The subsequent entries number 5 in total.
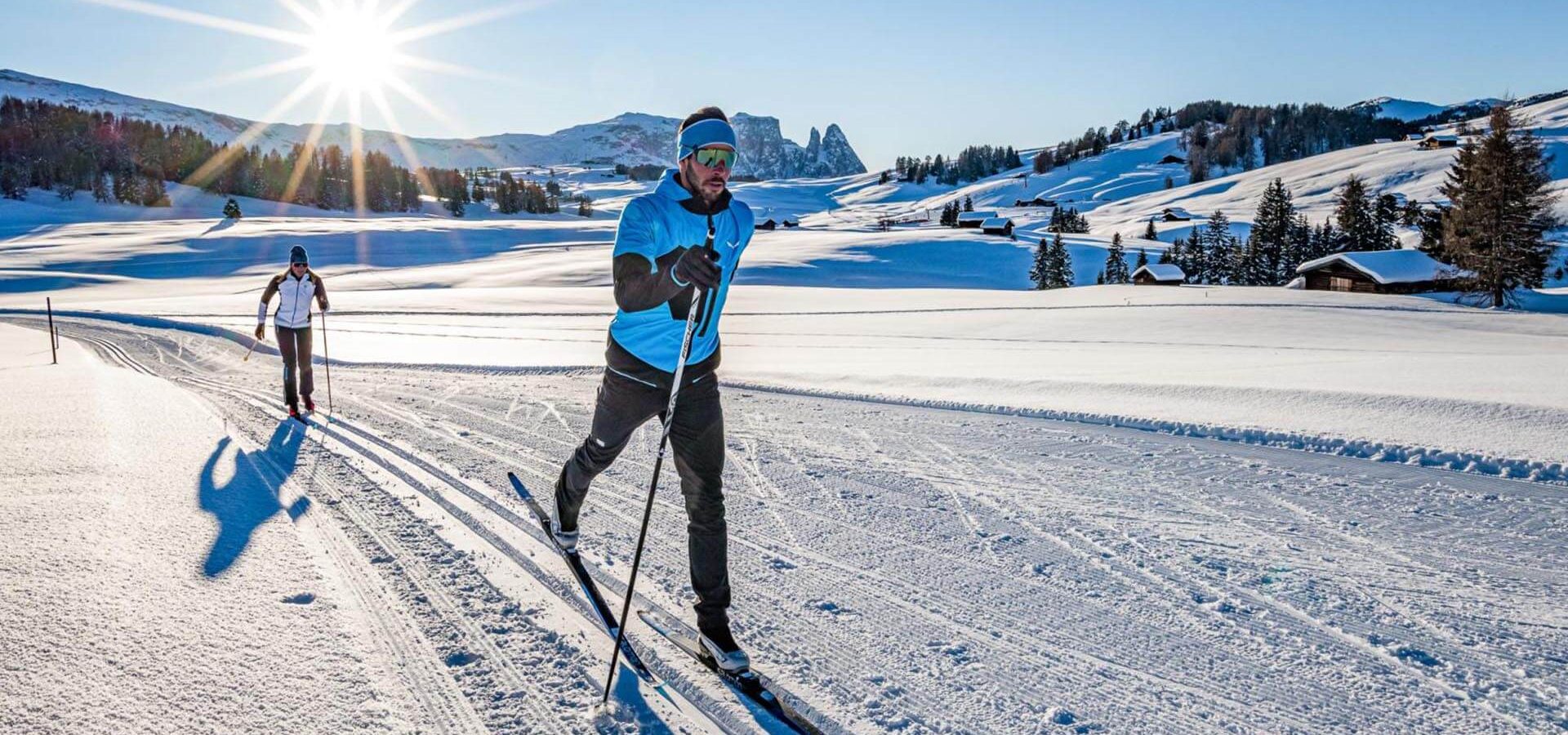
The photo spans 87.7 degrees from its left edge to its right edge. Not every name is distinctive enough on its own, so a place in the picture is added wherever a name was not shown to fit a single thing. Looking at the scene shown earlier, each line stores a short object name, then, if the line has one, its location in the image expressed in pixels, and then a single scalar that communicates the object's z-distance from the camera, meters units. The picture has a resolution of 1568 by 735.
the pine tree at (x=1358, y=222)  55.41
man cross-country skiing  3.06
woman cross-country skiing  9.55
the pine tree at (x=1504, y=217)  37.12
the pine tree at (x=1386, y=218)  56.75
